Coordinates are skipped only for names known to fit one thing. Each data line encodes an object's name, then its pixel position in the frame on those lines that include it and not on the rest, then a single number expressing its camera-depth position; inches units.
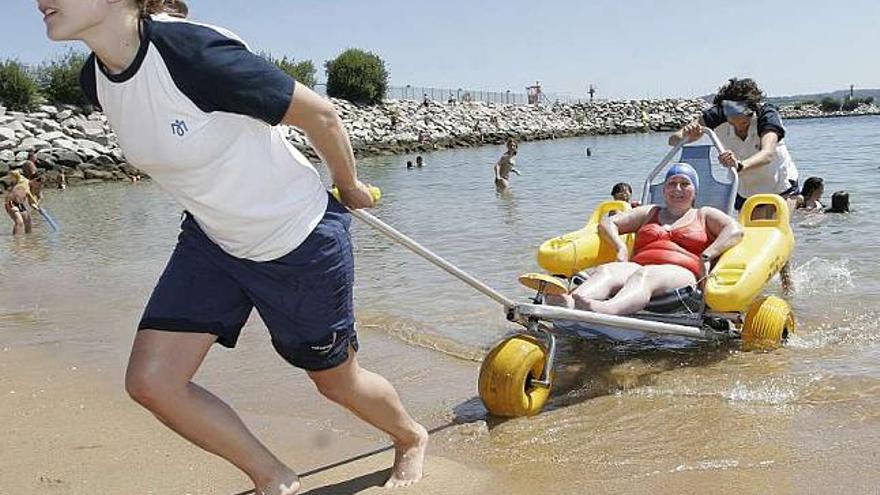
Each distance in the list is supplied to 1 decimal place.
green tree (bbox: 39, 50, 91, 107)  1366.9
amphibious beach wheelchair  160.2
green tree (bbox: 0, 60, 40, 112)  1299.2
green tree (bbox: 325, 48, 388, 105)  1989.4
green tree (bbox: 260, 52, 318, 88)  1903.2
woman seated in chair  195.3
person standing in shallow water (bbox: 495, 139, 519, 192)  786.2
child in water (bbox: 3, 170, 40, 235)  557.6
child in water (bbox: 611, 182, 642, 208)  396.2
